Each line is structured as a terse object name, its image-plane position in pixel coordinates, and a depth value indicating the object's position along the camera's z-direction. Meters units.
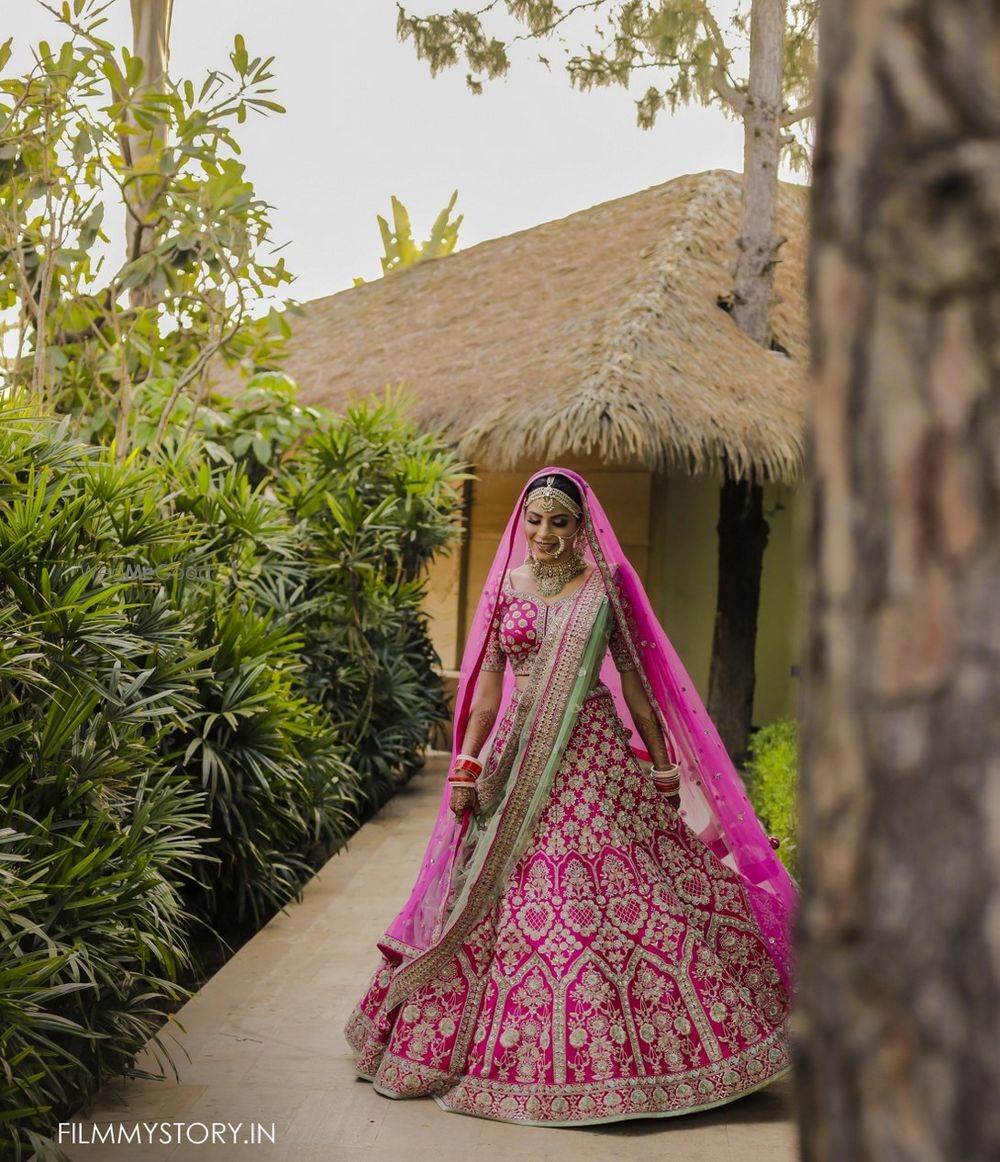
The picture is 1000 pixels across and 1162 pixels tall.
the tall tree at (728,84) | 10.10
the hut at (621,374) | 9.13
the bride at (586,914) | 3.75
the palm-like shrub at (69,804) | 3.31
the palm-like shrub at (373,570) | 8.29
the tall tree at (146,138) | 7.08
